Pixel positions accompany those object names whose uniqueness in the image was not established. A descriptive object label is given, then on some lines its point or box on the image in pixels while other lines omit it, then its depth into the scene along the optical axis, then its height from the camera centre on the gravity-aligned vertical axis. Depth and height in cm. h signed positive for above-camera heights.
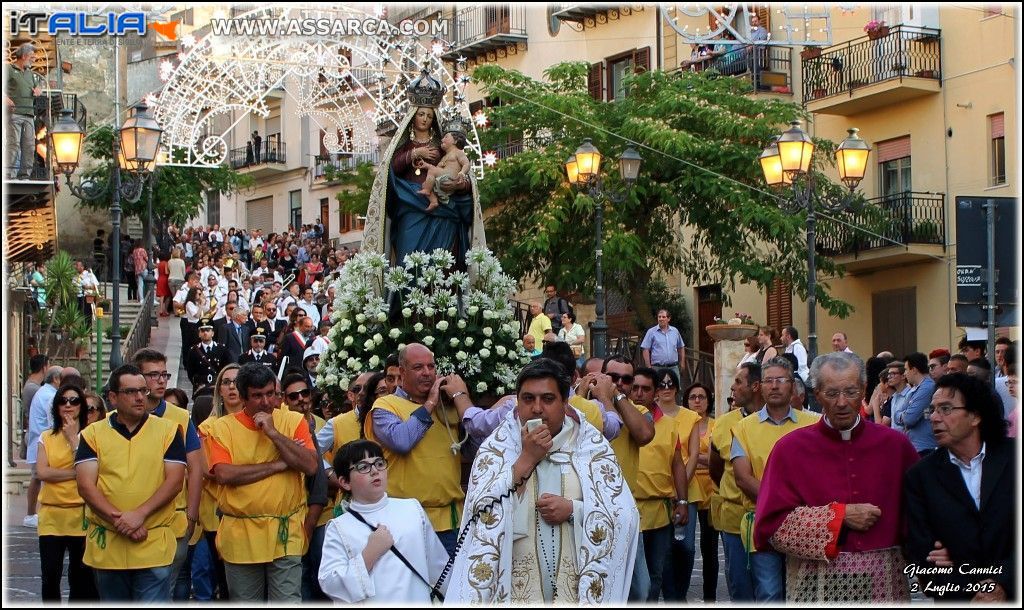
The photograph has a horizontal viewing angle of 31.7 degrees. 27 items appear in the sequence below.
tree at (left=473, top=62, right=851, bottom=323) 3073 +193
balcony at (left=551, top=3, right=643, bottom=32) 3817 +610
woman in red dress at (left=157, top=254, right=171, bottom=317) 3509 +48
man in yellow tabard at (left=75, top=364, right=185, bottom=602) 895 -91
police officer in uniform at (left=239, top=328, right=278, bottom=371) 2205 -58
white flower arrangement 1168 -11
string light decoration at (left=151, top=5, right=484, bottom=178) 2623 +357
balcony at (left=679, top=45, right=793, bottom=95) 3338 +428
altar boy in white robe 747 -101
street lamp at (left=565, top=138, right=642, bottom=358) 2362 +164
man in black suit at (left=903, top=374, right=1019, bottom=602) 707 -83
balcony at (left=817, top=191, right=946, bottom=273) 3077 +108
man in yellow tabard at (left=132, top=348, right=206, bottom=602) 918 -94
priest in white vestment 734 -88
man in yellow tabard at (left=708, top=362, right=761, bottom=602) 1027 -123
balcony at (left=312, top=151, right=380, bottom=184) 4829 +410
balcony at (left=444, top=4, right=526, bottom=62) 4159 +629
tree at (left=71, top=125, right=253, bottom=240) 4506 +320
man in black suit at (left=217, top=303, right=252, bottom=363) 2445 -39
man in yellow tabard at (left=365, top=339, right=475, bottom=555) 923 -70
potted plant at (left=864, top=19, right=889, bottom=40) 3061 +449
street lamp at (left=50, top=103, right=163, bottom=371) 2038 +185
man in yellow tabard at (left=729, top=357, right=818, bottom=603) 979 -73
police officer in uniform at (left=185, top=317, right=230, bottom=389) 2344 -69
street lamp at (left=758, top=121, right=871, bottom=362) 1967 +143
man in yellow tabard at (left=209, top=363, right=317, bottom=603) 935 -97
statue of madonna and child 1270 +78
